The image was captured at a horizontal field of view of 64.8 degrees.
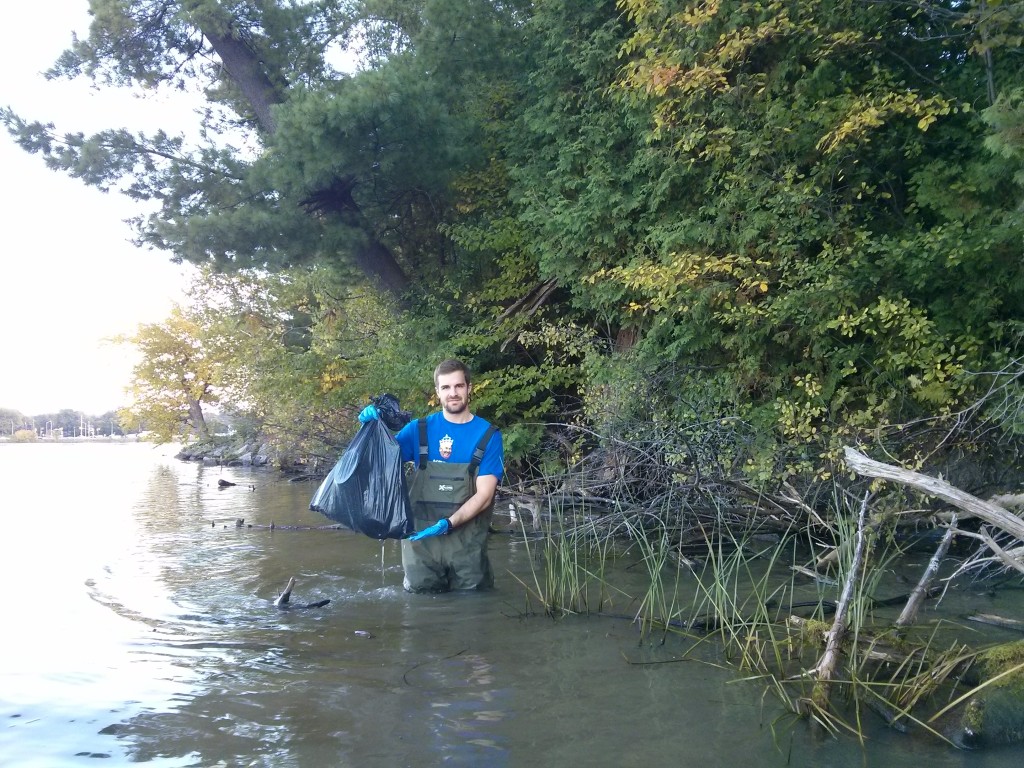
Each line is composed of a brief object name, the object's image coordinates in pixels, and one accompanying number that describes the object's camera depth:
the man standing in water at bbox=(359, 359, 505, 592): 5.49
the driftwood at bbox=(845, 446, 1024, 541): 3.55
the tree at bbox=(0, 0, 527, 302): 10.87
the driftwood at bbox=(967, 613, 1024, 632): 4.60
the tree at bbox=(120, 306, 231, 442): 32.59
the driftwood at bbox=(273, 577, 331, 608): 5.50
